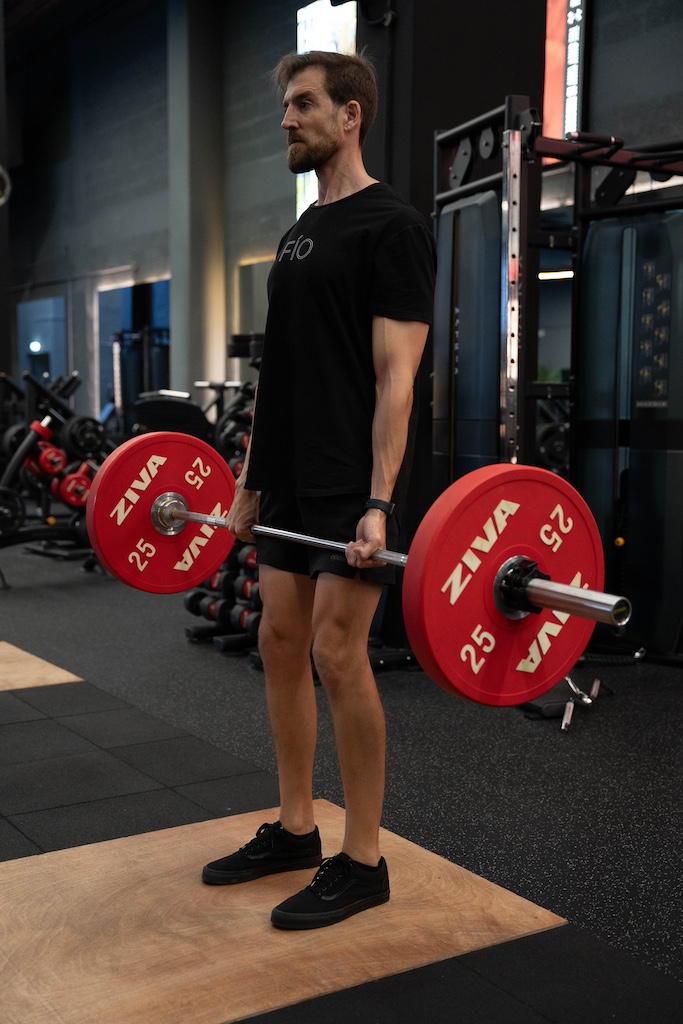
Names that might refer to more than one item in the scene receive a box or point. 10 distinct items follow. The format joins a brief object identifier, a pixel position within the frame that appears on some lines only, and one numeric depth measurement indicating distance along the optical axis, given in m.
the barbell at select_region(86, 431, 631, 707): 1.40
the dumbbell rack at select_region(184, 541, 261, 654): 3.86
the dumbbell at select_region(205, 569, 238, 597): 3.99
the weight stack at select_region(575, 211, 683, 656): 3.70
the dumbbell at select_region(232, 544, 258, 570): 3.90
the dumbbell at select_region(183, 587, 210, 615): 4.15
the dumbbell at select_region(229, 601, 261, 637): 3.78
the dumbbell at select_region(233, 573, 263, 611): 3.78
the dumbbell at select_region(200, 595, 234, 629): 4.01
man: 1.63
